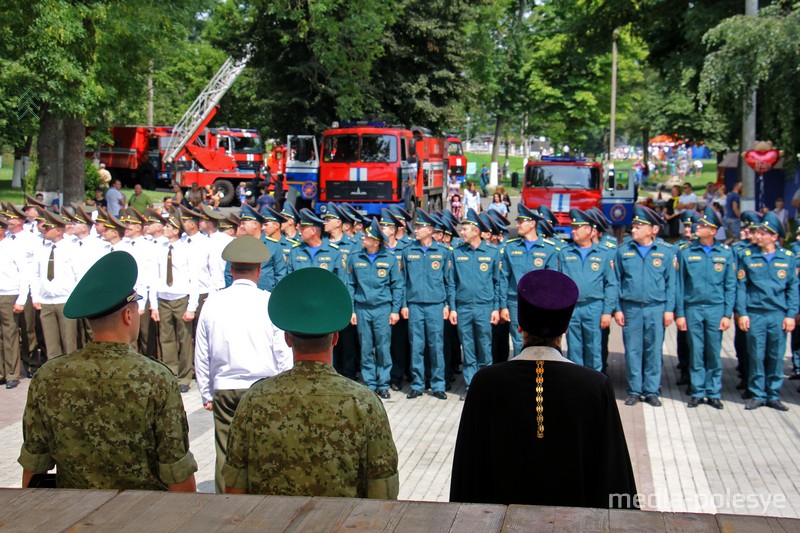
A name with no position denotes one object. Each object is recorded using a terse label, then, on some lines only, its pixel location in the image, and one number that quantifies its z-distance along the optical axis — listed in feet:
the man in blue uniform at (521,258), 35.22
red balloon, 59.72
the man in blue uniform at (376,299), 35.60
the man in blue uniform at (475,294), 35.35
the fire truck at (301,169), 95.50
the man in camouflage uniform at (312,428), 11.49
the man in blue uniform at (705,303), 33.58
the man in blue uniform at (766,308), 33.19
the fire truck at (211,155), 131.64
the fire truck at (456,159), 162.81
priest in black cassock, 11.73
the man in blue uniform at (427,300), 35.60
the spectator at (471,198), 106.32
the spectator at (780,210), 61.87
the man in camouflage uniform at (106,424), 12.24
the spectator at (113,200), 82.51
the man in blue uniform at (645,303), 33.83
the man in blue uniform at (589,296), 33.99
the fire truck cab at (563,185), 84.94
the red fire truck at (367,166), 89.61
